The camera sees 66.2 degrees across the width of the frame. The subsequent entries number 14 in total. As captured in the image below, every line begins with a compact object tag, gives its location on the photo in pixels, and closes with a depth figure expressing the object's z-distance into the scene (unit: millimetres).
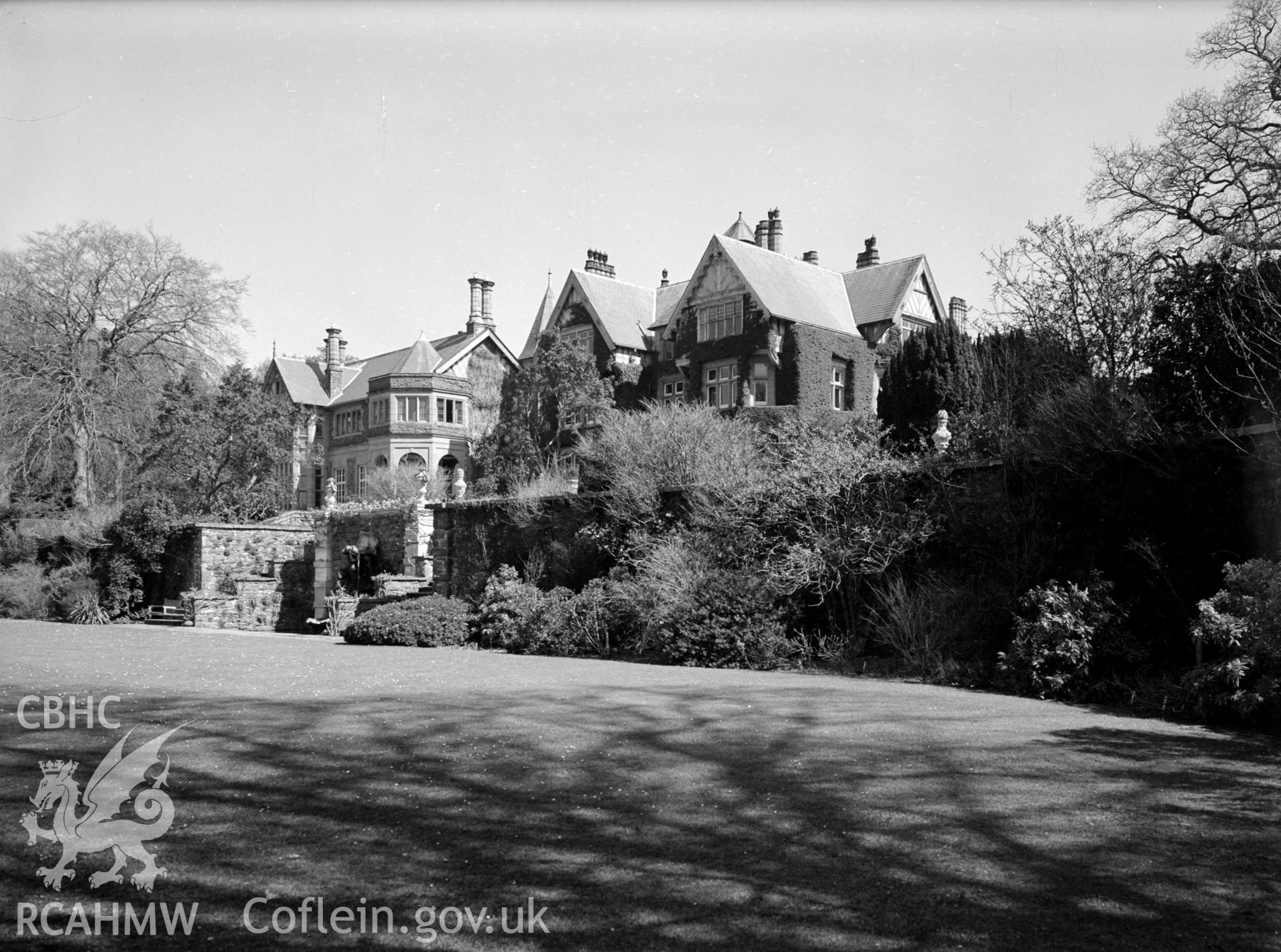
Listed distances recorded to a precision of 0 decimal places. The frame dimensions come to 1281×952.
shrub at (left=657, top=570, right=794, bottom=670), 15180
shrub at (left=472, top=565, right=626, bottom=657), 17828
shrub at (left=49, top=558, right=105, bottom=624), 30516
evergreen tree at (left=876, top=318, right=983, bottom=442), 30578
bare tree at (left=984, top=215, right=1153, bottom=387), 14609
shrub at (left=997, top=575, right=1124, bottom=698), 11398
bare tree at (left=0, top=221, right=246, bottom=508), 33312
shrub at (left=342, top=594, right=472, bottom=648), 20266
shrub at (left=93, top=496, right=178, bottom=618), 31734
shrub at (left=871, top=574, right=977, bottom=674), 13750
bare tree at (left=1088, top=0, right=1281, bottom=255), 21016
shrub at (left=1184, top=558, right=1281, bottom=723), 8969
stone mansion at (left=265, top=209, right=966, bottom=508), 37594
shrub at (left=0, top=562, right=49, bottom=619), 30000
